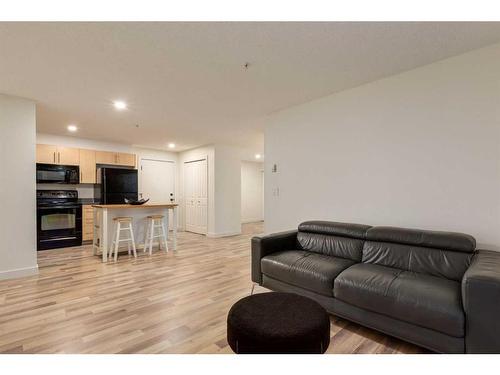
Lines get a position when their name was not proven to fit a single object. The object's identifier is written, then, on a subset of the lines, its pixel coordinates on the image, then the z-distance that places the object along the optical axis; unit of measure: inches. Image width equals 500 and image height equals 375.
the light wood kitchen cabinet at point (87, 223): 216.2
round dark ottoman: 49.9
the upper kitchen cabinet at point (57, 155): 205.0
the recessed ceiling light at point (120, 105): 141.3
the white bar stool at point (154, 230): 184.0
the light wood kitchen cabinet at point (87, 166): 224.8
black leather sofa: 60.8
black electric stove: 192.5
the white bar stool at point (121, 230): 166.7
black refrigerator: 227.0
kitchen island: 166.8
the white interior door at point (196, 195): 266.8
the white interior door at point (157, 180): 278.2
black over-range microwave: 203.0
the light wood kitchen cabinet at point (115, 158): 234.5
